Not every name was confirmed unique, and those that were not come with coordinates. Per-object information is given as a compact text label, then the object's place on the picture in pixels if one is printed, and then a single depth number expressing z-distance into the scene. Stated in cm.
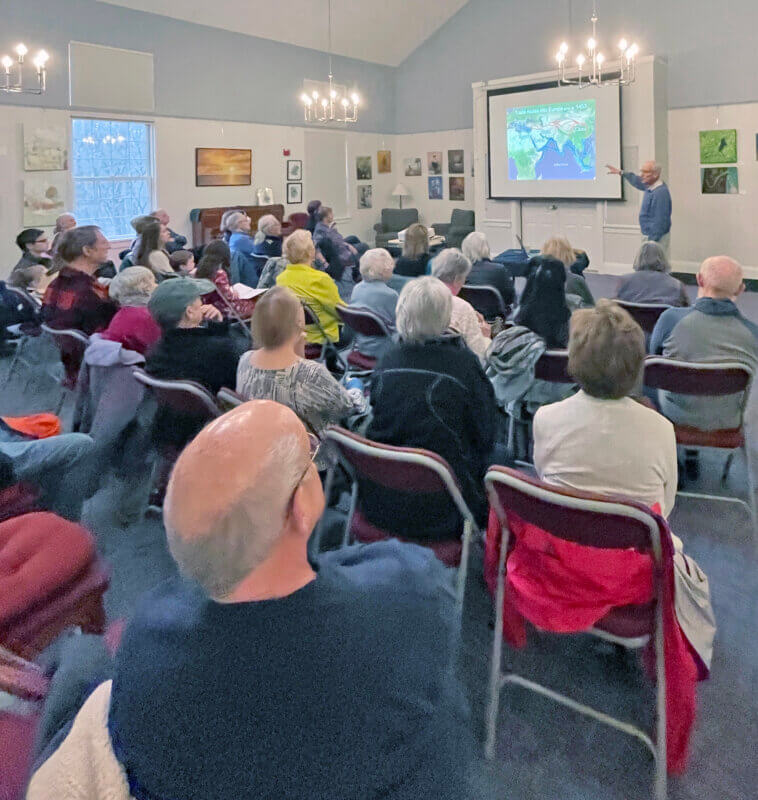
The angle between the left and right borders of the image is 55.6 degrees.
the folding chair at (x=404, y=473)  203
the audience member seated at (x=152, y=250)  528
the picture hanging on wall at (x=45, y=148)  890
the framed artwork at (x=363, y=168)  1375
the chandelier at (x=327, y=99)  1243
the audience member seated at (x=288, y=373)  277
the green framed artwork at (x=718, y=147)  989
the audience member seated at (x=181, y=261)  600
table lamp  1420
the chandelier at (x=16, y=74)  718
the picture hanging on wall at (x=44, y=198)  901
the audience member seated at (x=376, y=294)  448
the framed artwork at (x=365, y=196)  1395
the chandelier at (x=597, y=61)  691
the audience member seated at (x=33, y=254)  638
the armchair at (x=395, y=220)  1399
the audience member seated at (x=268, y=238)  705
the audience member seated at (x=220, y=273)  481
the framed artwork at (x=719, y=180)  995
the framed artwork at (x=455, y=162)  1346
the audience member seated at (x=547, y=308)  356
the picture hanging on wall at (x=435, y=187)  1398
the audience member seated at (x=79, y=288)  419
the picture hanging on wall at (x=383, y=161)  1415
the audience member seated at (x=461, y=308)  364
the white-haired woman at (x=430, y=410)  231
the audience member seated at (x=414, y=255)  556
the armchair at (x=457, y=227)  1280
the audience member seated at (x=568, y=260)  464
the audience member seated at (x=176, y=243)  890
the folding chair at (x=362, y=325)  426
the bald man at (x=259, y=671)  83
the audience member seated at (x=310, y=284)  477
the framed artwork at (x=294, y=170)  1248
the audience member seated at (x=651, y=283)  457
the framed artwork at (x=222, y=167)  1106
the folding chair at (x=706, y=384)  294
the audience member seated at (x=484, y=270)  521
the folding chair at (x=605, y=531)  166
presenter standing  873
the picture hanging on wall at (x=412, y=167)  1424
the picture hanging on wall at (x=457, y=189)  1359
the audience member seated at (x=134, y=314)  361
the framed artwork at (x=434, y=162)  1384
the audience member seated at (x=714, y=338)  326
